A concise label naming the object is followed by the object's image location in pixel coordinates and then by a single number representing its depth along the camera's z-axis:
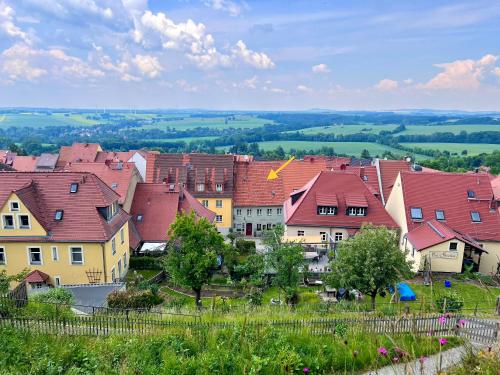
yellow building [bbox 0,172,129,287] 27.30
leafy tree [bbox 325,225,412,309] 22.50
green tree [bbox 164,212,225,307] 24.33
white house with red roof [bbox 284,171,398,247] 37.69
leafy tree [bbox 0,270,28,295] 17.14
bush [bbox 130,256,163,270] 34.25
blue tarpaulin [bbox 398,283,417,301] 24.69
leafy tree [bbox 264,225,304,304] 23.78
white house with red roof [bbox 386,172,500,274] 31.69
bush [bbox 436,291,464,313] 16.81
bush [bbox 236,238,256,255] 41.31
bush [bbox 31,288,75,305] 17.10
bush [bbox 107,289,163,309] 21.11
